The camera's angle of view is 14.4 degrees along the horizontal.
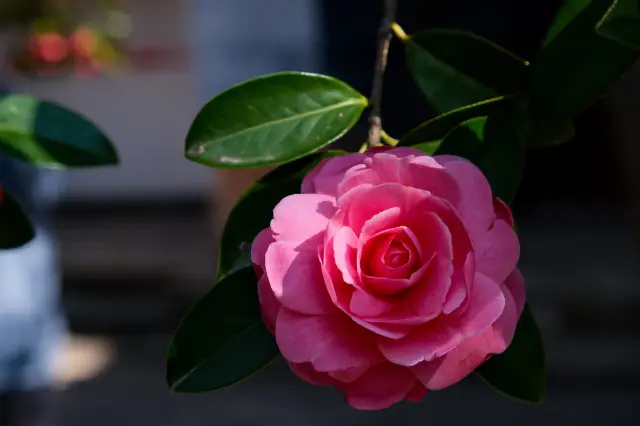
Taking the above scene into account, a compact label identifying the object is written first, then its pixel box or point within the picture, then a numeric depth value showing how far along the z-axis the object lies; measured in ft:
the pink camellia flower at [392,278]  2.93
